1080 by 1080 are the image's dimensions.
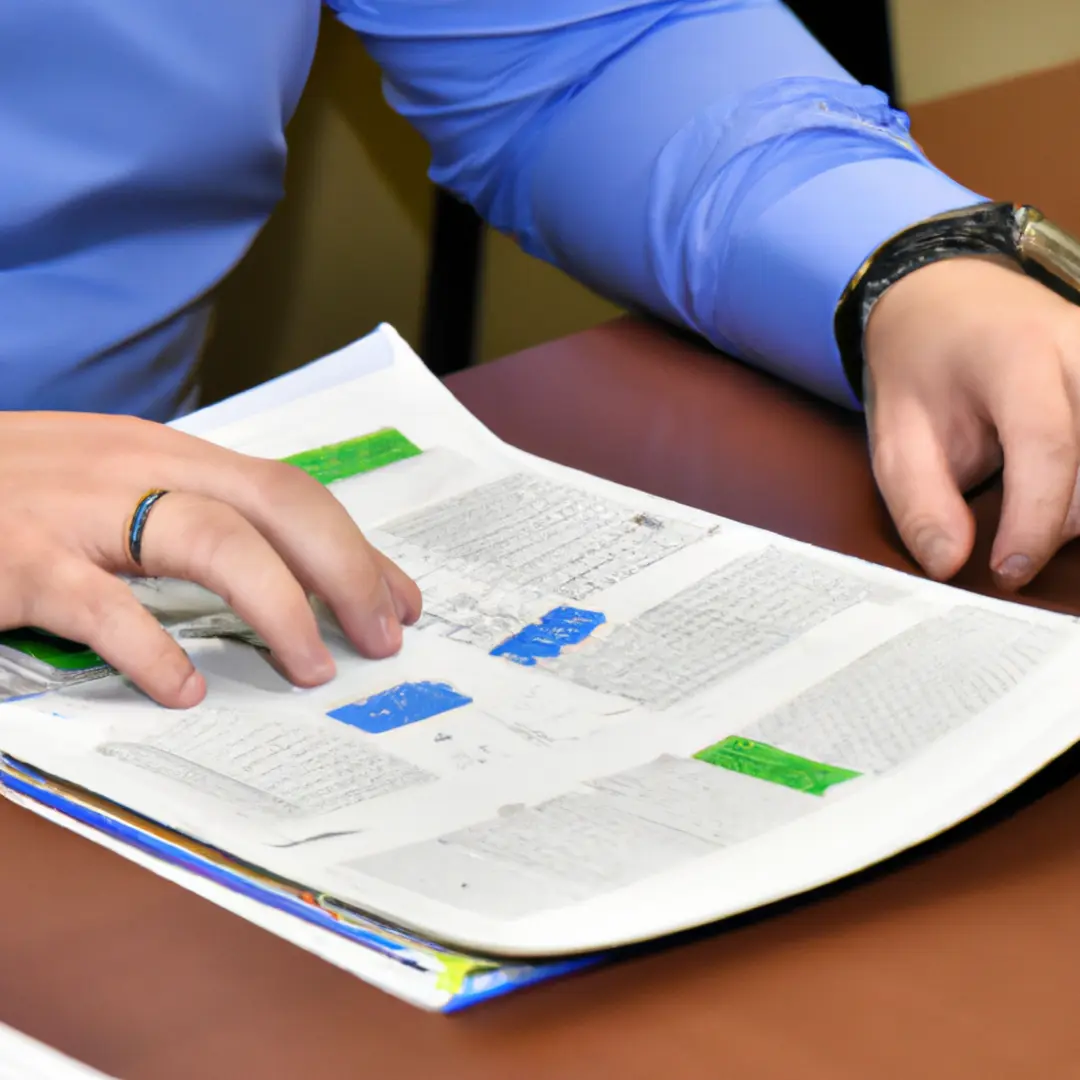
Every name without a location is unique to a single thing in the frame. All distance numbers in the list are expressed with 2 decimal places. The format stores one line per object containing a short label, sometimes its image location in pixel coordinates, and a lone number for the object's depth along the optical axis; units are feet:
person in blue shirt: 4.00
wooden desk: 3.60
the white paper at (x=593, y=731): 3.68
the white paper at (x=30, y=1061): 3.56
